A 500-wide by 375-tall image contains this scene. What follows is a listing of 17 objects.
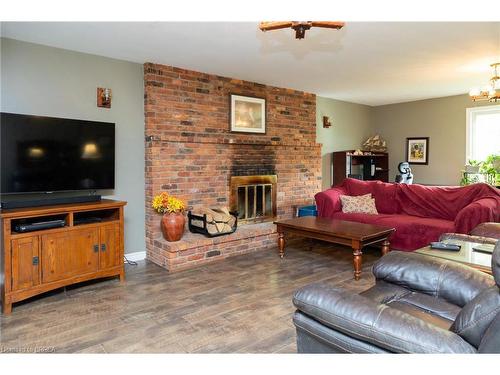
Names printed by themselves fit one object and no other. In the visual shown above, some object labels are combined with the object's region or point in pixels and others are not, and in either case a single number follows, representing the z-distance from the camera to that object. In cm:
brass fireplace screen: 483
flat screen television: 290
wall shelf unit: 674
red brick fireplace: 396
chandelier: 405
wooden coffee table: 334
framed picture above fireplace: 475
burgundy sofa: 366
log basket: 401
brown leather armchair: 112
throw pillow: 460
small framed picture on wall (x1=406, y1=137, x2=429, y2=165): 646
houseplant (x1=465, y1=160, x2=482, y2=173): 557
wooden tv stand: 263
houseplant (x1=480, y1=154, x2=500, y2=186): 532
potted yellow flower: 376
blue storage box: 527
